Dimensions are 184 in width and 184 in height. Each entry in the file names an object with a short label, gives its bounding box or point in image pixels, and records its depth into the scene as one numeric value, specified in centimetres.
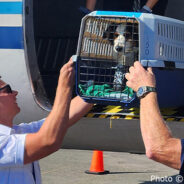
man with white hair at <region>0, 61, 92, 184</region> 557
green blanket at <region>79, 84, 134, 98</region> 782
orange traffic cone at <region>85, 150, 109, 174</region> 1247
